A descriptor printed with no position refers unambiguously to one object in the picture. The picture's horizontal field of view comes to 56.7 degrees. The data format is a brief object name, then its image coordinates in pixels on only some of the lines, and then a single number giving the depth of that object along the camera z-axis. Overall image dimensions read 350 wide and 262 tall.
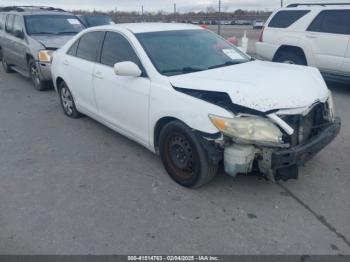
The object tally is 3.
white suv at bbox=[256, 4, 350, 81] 7.24
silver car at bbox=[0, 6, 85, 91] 7.60
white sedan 3.02
